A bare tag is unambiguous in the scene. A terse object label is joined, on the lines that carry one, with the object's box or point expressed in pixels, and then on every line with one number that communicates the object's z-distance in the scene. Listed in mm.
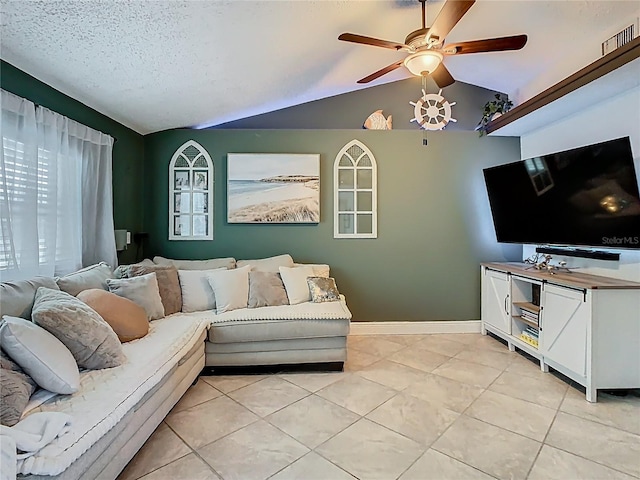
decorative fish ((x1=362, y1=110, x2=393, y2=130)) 4219
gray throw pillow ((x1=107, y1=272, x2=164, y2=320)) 2754
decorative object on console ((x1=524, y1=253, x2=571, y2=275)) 3276
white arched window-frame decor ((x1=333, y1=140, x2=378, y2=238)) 4176
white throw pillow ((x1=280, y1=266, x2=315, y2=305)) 3424
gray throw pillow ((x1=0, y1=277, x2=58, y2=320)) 1855
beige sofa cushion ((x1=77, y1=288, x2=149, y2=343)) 2277
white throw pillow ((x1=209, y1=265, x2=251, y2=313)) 3229
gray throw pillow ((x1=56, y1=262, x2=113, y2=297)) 2344
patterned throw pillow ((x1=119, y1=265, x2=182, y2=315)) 3145
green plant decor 4086
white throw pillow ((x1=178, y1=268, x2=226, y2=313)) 3297
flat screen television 2625
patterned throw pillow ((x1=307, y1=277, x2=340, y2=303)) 3426
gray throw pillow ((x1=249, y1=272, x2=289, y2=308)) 3318
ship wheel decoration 3455
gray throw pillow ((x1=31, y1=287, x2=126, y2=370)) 1782
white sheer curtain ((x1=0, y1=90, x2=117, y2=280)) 2268
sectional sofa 1438
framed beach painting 4059
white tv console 2545
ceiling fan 2047
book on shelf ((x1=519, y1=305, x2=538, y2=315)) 3288
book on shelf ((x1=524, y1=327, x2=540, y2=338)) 3291
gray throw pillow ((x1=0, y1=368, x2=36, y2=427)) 1365
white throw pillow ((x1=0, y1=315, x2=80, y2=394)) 1555
